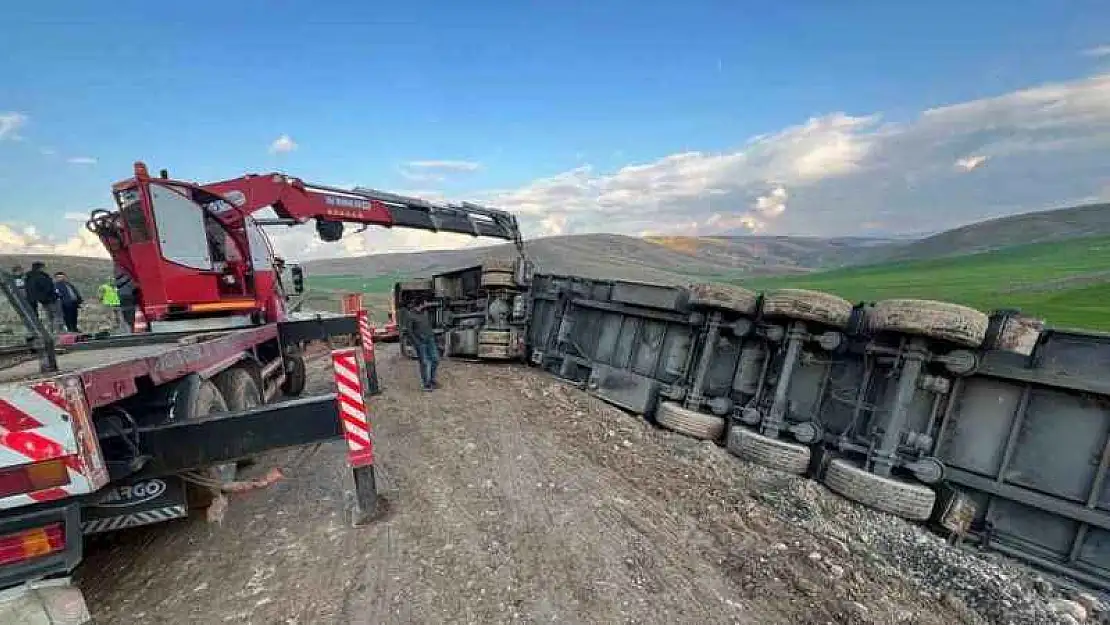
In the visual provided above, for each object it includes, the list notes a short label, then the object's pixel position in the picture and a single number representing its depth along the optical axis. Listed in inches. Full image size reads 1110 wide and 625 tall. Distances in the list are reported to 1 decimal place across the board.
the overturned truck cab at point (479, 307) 354.6
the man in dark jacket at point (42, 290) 341.1
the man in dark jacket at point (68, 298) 370.4
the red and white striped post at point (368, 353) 288.4
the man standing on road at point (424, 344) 295.4
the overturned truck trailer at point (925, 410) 152.9
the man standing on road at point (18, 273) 338.5
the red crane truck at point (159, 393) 89.7
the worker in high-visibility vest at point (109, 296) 396.8
